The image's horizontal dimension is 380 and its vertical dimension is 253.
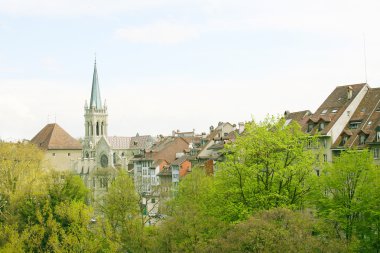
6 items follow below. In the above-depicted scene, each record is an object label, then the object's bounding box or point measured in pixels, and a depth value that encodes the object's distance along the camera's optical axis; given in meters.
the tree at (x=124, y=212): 49.75
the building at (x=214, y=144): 84.83
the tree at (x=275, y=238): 34.91
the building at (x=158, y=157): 109.56
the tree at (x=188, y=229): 44.22
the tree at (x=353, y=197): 44.16
